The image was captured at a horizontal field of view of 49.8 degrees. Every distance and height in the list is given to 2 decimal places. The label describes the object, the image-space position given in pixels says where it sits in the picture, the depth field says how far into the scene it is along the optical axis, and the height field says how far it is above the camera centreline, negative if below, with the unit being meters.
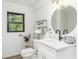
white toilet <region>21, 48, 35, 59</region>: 2.52 -0.72
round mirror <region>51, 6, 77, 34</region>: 1.95 +0.27
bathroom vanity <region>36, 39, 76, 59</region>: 1.45 -0.42
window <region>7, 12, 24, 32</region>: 3.41 +0.30
